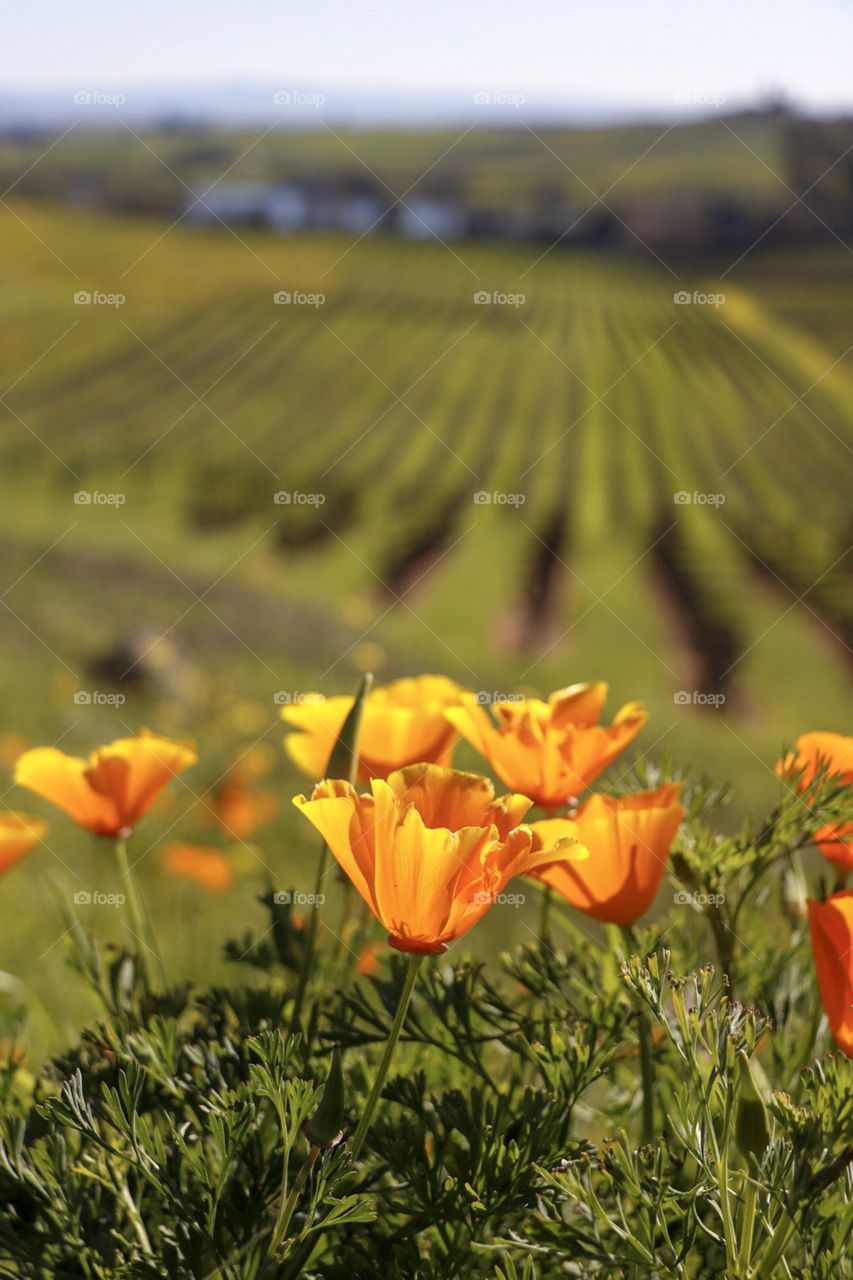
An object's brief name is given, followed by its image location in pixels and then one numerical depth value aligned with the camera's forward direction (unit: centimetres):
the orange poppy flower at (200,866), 124
